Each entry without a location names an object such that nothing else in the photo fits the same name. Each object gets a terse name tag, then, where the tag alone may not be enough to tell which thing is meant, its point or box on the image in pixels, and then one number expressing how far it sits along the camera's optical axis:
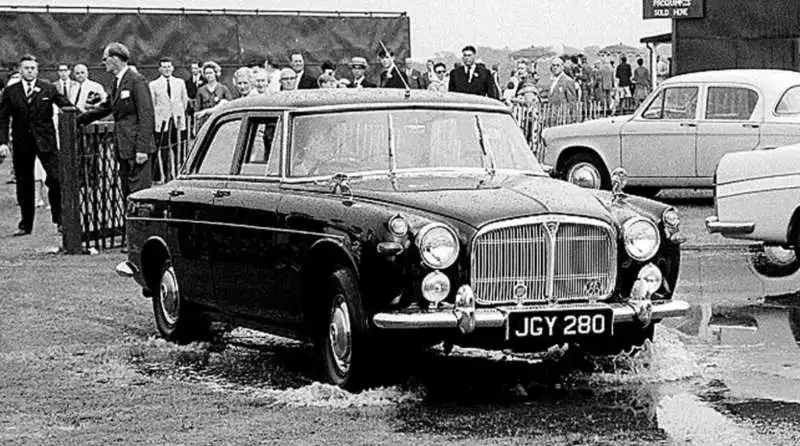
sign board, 26.47
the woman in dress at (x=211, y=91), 24.75
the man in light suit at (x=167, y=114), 19.52
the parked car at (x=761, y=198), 13.98
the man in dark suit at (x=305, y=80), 22.89
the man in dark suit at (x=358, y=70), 24.78
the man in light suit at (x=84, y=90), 22.99
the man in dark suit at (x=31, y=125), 18.55
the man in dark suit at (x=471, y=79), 24.92
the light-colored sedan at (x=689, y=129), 20.48
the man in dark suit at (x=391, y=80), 24.16
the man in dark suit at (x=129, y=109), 16.31
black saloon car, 8.64
